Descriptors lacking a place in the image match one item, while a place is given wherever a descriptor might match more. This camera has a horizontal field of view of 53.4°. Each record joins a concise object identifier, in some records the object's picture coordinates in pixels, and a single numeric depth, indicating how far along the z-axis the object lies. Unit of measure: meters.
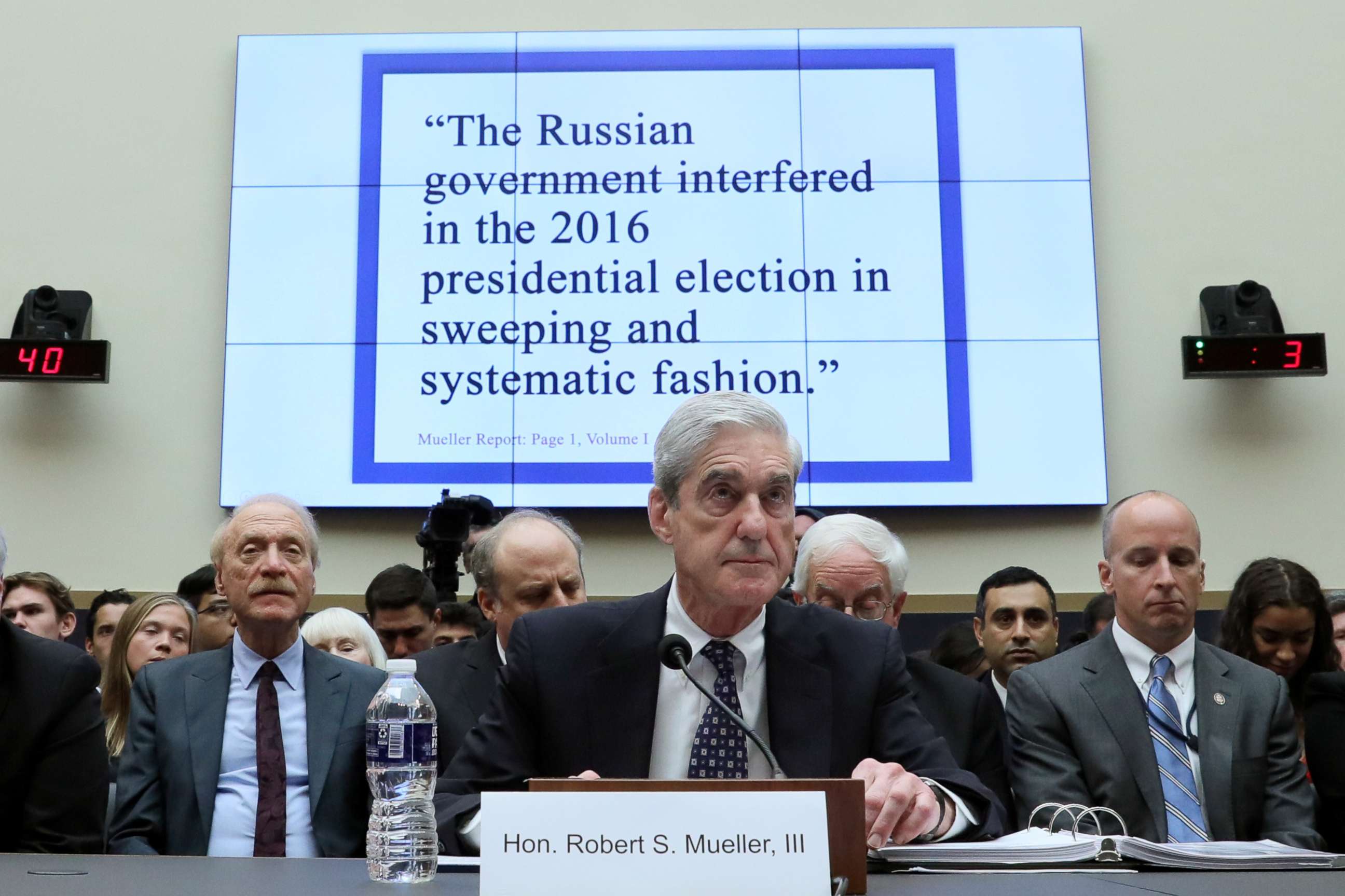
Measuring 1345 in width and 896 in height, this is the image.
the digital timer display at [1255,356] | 5.43
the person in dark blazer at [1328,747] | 2.64
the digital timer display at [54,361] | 5.45
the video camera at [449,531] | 4.30
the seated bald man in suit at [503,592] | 2.95
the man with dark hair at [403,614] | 4.09
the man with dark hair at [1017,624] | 3.87
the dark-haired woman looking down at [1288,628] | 3.37
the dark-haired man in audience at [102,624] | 4.15
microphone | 1.62
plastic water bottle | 1.47
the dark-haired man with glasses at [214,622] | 3.80
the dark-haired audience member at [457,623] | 4.03
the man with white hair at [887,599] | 2.76
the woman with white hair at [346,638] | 3.49
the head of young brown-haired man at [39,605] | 4.04
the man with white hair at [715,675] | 1.91
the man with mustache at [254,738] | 2.58
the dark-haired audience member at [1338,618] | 3.84
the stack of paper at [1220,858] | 1.57
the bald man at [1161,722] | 2.64
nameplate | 1.19
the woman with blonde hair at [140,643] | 3.42
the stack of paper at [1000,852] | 1.58
